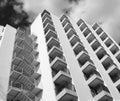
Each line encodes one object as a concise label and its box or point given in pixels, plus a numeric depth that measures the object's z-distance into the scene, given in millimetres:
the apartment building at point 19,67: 28062
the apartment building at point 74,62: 28984
